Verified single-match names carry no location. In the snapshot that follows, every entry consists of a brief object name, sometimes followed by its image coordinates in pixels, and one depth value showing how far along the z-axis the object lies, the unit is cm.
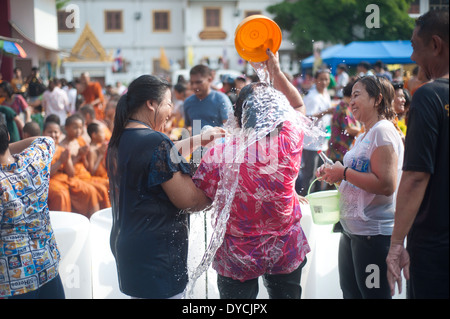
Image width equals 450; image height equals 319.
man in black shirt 152
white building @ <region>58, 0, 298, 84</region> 3139
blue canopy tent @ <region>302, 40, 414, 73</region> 1229
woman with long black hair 182
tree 2232
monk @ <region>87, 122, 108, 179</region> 450
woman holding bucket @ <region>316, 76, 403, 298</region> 211
